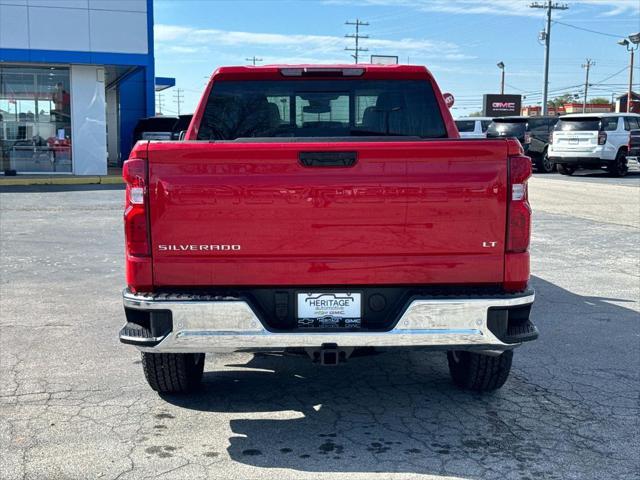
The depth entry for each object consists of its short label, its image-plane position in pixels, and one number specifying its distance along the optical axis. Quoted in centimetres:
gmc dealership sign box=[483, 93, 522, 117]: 6203
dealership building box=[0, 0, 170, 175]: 2306
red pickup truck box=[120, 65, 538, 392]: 385
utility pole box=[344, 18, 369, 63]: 9079
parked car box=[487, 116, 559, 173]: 2738
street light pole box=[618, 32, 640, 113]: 5209
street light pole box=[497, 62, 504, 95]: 8724
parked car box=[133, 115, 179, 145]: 2541
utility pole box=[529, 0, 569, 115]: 5228
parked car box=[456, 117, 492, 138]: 3083
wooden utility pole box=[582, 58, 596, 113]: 10358
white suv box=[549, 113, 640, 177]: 2452
